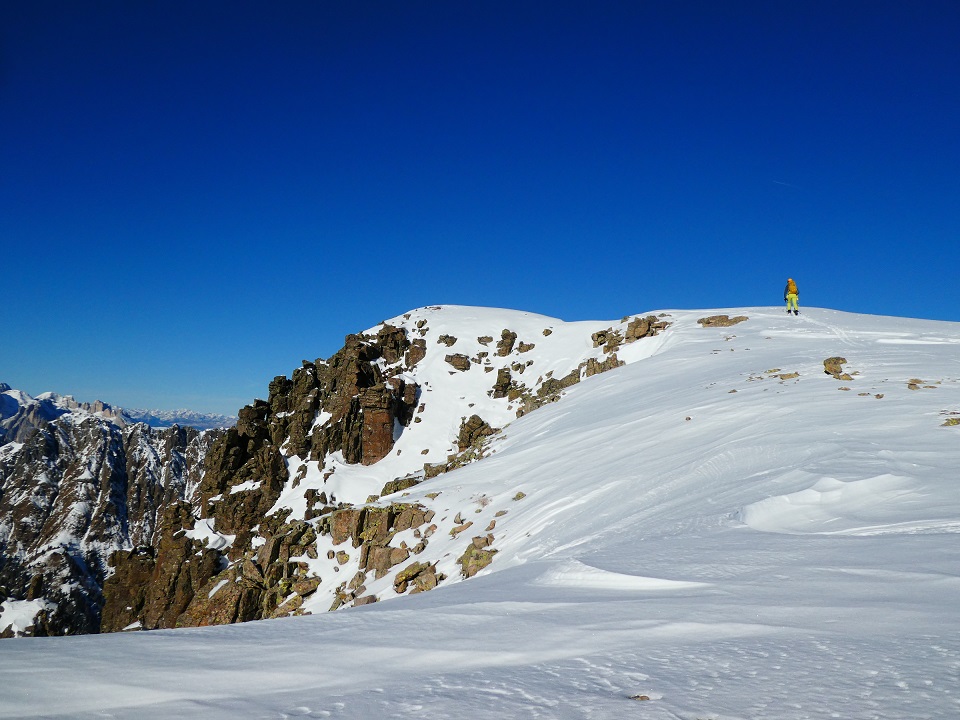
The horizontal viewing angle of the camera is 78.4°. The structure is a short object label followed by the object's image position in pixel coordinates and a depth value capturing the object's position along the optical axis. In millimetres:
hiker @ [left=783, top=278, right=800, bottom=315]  37341
